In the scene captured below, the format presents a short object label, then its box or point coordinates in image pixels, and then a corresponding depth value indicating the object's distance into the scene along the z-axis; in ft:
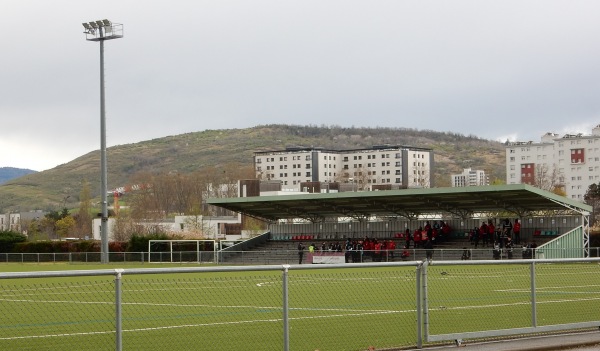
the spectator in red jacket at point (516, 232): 208.74
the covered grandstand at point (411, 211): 202.08
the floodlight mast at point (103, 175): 222.48
